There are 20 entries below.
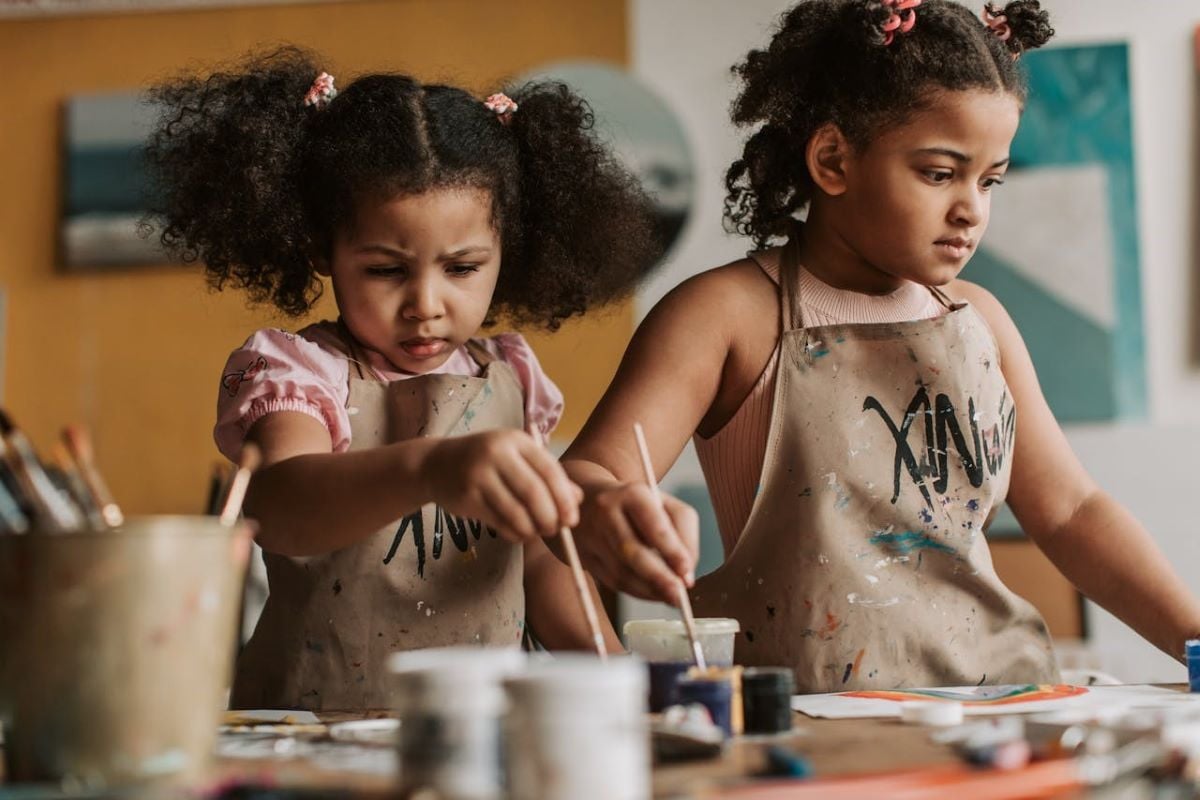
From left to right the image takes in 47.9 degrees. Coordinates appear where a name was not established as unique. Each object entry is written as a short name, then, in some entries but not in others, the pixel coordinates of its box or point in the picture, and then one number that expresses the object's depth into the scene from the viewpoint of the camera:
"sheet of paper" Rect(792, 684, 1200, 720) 1.02
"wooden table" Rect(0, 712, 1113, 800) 0.71
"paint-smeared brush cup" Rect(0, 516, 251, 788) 0.69
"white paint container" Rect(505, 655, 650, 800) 0.65
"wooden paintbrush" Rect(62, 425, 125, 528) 0.72
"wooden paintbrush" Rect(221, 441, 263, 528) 0.79
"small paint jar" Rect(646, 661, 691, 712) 0.97
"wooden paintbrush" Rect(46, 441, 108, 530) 0.73
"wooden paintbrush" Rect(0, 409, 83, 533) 0.73
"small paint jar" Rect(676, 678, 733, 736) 0.88
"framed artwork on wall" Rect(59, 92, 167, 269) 3.64
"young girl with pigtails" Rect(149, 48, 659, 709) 1.32
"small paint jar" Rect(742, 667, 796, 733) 0.91
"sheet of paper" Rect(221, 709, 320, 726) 1.02
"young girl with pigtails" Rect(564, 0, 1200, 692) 1.33
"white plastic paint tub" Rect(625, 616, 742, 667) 1.07
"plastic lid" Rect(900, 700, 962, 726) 0.93
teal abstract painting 3.25
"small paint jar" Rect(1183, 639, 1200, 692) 1.13
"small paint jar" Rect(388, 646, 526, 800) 0.68
